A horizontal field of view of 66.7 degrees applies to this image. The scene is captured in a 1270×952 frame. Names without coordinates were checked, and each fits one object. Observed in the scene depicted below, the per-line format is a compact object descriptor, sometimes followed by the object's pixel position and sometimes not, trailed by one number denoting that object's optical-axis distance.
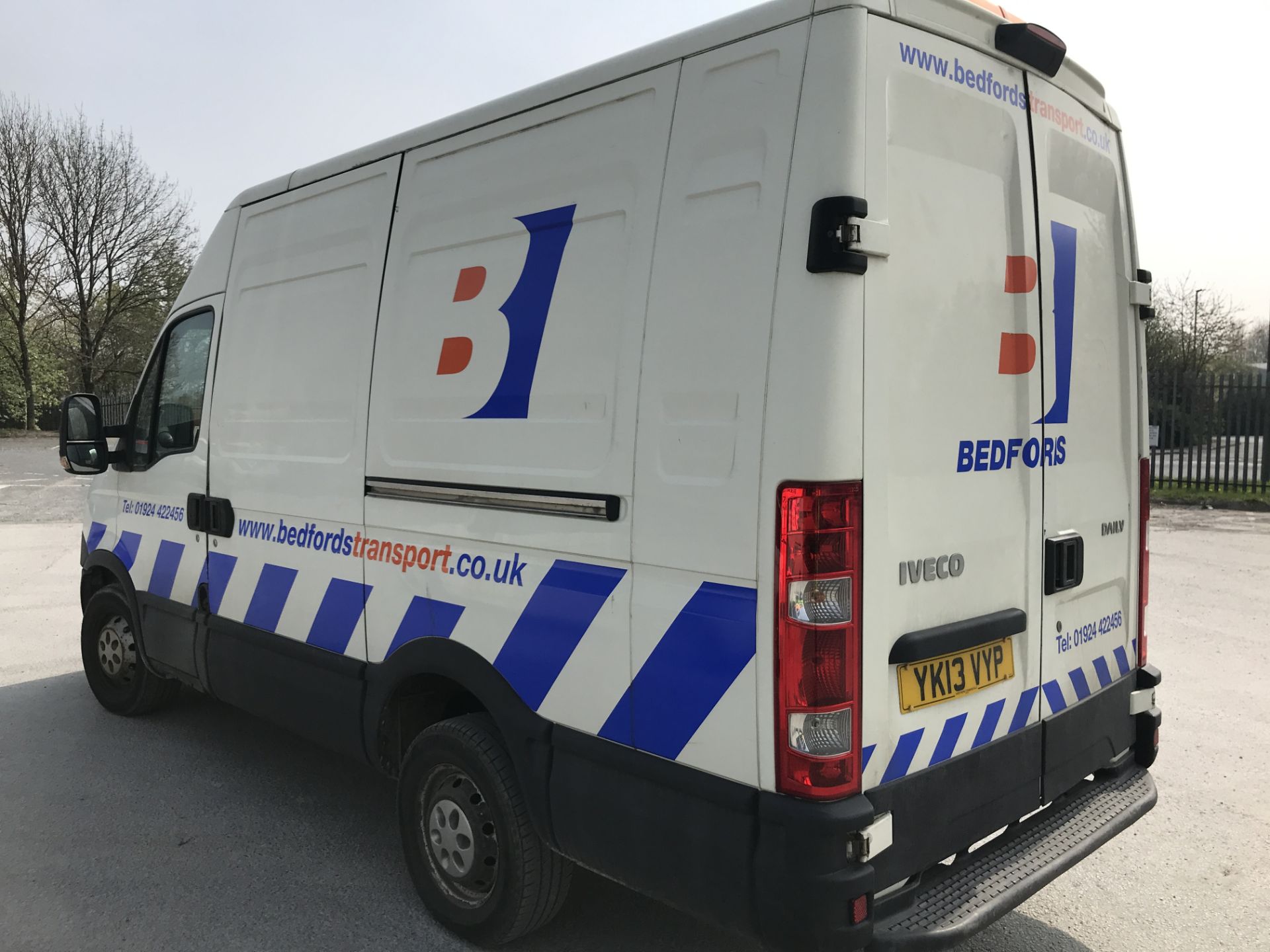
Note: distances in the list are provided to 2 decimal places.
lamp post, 22.39
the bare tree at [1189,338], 22.28
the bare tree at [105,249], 29.16
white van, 2.15
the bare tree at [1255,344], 31.36
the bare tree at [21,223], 28.69
